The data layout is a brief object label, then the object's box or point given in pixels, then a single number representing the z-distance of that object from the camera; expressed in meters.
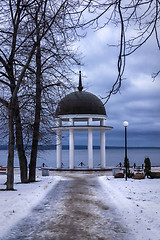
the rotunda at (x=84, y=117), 31.48
